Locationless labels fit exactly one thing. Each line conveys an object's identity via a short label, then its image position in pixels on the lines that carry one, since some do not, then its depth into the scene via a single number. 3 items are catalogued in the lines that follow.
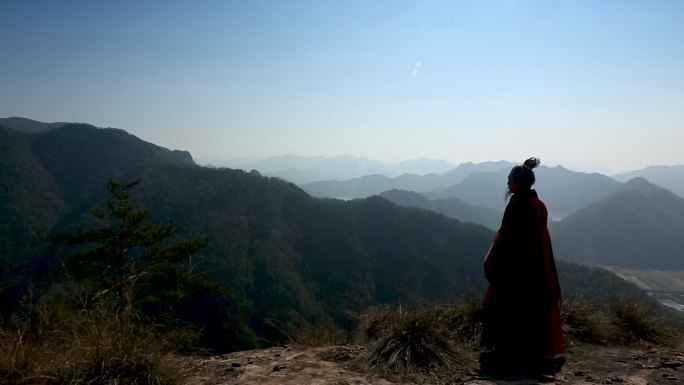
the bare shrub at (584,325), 4.44
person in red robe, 3.69
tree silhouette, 15.47
